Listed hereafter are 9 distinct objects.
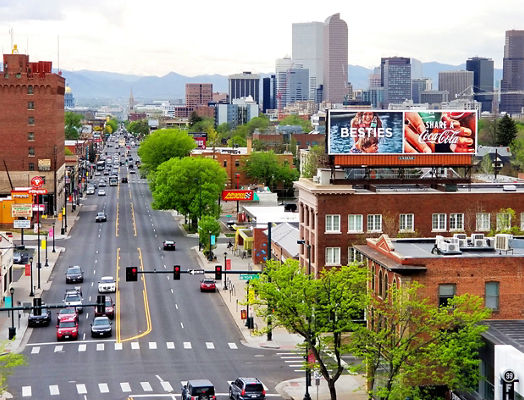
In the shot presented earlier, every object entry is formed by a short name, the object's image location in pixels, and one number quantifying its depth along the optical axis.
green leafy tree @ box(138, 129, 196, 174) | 194.25
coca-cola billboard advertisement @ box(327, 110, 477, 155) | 79.00
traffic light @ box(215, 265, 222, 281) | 62.91
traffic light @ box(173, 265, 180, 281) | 62.88
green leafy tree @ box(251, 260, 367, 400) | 54.12
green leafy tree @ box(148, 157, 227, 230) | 133.62
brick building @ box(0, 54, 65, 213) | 154.50
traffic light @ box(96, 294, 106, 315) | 57.26
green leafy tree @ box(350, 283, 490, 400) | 48.28
